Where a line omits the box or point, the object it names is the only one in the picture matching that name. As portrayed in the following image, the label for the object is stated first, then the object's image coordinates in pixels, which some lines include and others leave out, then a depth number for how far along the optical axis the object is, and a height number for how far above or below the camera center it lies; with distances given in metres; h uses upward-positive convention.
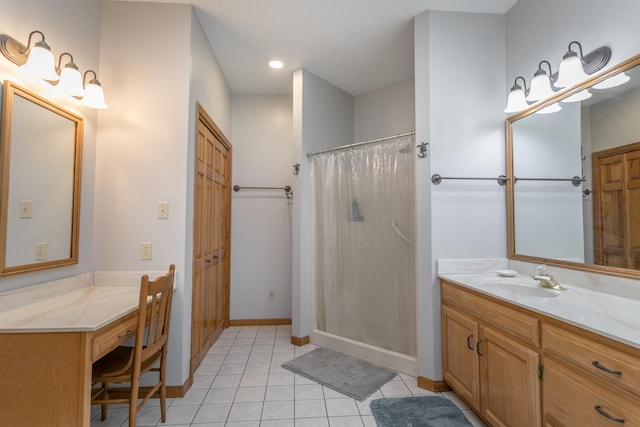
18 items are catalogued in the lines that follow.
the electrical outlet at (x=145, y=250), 1.97 -0.18
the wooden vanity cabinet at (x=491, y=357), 1.29 -0.71
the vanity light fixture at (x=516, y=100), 1.88 +0.82
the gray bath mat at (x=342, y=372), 2.07 -1.19
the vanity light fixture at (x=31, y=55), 1.38 +0.84
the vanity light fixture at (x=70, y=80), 1.61 +0.82
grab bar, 2.36 -0.07
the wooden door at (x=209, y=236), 2.31 -0.12
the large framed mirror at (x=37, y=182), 1.40 +0.23
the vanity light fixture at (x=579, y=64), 1.51 +0.86
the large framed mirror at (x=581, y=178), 1.39 +0.27
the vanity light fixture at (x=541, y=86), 1.71 +0.84
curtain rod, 2.33 +0.72
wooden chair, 1.44 -0.74
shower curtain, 2.36 -0.18
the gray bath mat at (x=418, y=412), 1.69 -1.18
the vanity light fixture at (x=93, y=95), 1.74 +0.79
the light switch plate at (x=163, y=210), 1.99 +0.10
